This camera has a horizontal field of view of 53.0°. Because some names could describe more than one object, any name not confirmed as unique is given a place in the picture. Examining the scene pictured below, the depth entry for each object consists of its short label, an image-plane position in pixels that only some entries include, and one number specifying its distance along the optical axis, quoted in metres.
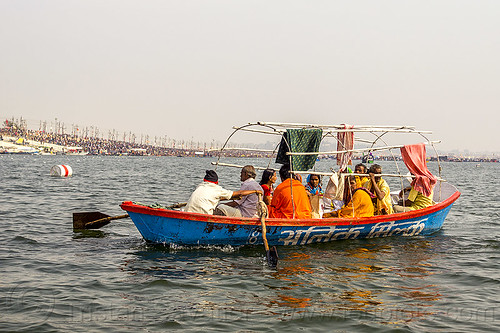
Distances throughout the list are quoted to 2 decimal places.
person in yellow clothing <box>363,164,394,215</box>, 12.99
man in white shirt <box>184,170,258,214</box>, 10.98
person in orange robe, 11.82
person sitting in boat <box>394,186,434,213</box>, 14.41
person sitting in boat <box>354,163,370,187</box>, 13.01
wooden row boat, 10.60
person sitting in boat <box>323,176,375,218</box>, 12.53
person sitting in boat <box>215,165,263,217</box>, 11.48
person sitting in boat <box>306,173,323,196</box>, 14.07
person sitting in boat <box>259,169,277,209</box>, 12.57
